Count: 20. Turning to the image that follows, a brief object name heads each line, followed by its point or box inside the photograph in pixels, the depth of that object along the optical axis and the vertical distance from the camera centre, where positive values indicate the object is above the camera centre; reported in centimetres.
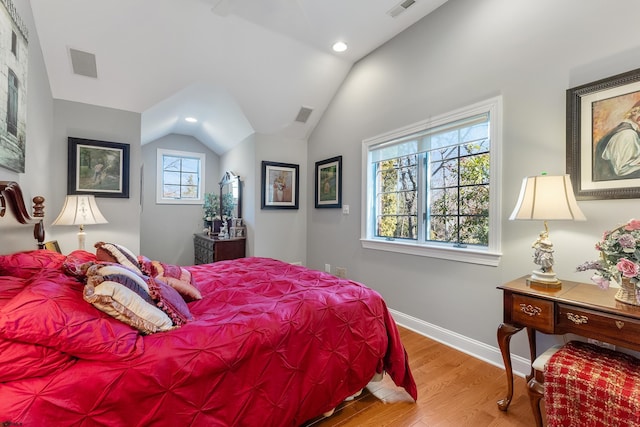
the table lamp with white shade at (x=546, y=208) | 163 +4
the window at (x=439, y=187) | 233 +27
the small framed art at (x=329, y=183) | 381 +44
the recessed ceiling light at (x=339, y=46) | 322 +196
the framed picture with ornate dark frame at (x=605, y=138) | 163 +48
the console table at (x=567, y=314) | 129 -51
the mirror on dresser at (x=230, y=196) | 448 +29
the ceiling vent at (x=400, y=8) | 259 +197
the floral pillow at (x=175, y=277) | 176 -43
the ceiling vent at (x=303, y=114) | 398 +144
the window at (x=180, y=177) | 507 +67
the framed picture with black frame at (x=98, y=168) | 296 +49
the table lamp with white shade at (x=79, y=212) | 253 +0
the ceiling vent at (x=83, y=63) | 260 +143
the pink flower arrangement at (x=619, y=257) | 131 -21
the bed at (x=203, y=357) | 93 -61
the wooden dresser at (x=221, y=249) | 404 -54
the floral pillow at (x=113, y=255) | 160 -25
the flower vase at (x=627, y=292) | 135 -38
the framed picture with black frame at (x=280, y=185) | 411 +42
